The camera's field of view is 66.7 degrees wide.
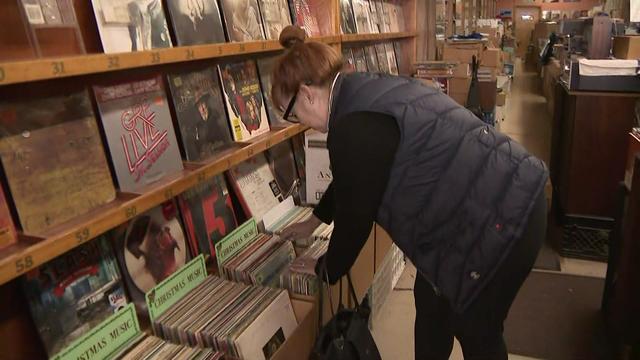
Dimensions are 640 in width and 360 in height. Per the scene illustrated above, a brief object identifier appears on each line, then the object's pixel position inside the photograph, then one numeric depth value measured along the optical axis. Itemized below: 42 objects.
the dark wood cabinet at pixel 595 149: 2.82
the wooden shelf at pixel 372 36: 2.39
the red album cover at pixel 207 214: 1.61
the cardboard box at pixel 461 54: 4.52
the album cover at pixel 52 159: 1.02
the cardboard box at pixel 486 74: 4.45
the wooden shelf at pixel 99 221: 0.93
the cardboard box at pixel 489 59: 4.64
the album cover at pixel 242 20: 1.66
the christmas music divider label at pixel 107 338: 1.12
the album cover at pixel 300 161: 2.21
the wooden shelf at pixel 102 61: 0.88
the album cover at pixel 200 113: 1.51
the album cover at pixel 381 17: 3.23
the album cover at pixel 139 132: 1.27
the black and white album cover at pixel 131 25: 1.19
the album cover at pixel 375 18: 3.09
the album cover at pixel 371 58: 3.12
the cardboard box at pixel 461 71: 4.26
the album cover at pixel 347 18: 2.54
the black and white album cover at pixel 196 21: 1.42
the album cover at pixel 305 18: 2.12
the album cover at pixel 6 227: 0.98
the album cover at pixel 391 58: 3.58
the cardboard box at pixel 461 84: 4.26
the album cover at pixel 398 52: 3.79
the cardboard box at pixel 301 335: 1.37
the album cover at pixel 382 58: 3.36
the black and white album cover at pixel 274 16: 1.87
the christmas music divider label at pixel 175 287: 1.36
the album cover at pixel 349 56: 2.78
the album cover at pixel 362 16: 2.79
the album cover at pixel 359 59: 2.91
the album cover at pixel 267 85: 1.94
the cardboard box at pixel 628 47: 3.01
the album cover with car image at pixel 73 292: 1.15
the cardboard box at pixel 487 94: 4.38
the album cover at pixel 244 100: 1.74
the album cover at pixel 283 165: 2.09
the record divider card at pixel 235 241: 1.63
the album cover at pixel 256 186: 1.86
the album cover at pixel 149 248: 1.38
